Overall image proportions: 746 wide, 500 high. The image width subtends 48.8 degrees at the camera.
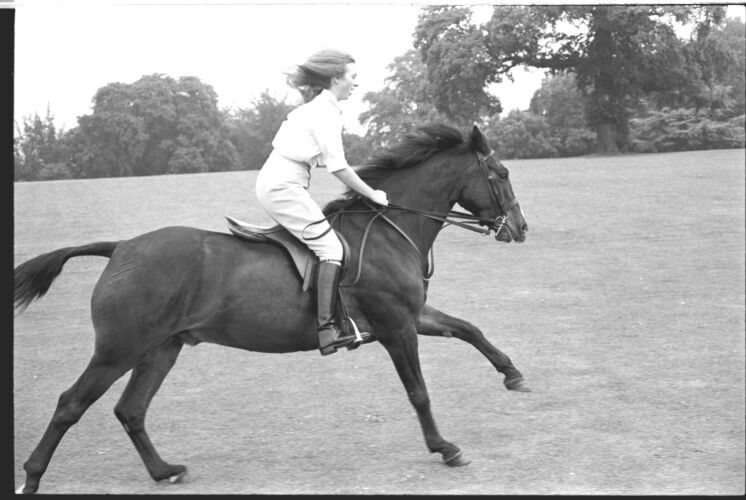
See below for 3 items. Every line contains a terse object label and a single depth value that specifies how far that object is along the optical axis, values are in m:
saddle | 5.88
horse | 5.54
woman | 5.80
